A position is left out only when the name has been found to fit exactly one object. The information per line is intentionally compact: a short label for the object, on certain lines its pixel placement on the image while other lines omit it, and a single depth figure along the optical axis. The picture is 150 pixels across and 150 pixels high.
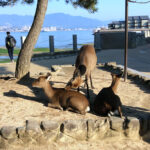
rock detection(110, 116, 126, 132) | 4.51
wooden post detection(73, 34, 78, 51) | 18.27
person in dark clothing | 12.61
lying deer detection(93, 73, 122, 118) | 4.82
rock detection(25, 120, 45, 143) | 4.21
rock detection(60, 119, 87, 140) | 4.35
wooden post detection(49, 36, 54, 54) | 17.23
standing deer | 5.42
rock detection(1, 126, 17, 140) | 4.16
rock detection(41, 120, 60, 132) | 4.28
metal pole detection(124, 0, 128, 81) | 7.09
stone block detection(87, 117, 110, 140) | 4.43
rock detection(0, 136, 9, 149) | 4.18
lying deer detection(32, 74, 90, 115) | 4.91
